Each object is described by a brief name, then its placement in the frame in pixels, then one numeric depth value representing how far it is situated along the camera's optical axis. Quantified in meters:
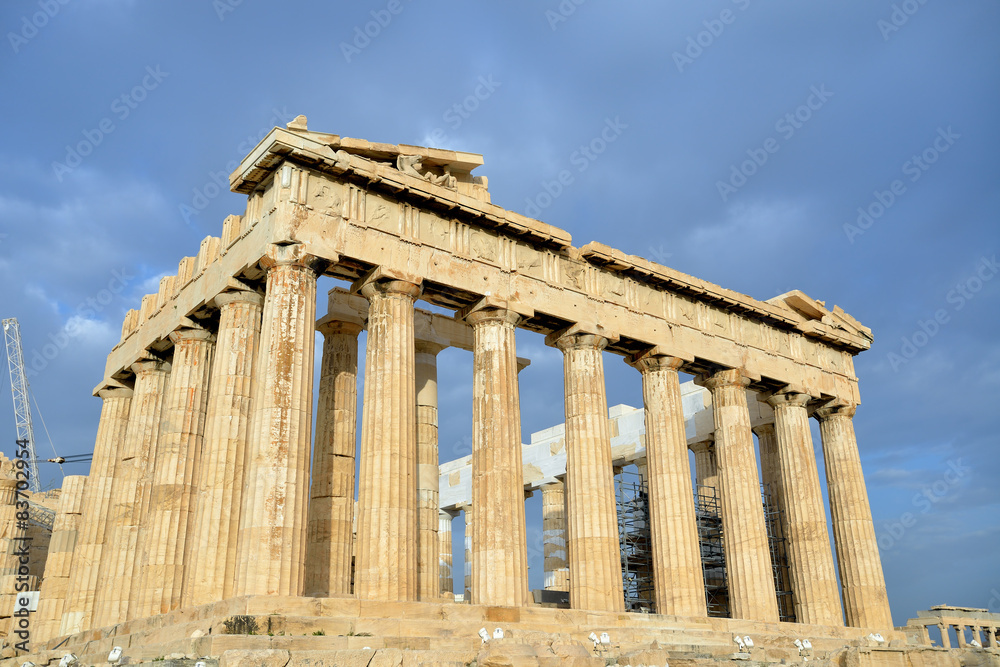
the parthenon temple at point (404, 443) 19.75
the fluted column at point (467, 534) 42.09
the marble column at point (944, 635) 38.08
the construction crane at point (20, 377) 88.38
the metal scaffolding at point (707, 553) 35.34
